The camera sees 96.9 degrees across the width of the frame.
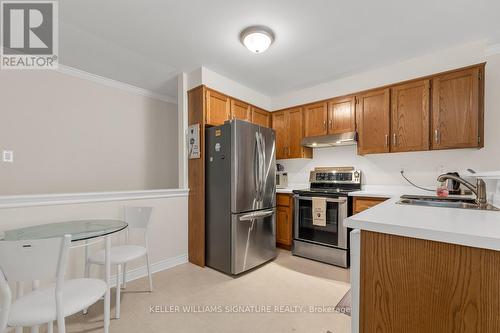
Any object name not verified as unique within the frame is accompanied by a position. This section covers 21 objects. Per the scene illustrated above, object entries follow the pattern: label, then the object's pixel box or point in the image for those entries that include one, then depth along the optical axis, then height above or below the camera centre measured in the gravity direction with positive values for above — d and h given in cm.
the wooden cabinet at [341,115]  303 +71
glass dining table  147 -48
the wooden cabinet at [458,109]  225 +60
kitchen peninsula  72 -39
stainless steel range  271 -69
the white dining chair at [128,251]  183 -78
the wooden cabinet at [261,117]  359 +82
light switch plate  237 +10
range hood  297 +36
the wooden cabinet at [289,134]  352 +53
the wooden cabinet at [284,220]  325 -82
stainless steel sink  137 -26
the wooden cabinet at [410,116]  252 +58
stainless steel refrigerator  253 -38
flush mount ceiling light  206 +123
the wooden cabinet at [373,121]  276 +57
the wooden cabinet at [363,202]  248 -42
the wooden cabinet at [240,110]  321 +83
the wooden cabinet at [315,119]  327 +71
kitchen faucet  140 -15
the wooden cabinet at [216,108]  285 +77
